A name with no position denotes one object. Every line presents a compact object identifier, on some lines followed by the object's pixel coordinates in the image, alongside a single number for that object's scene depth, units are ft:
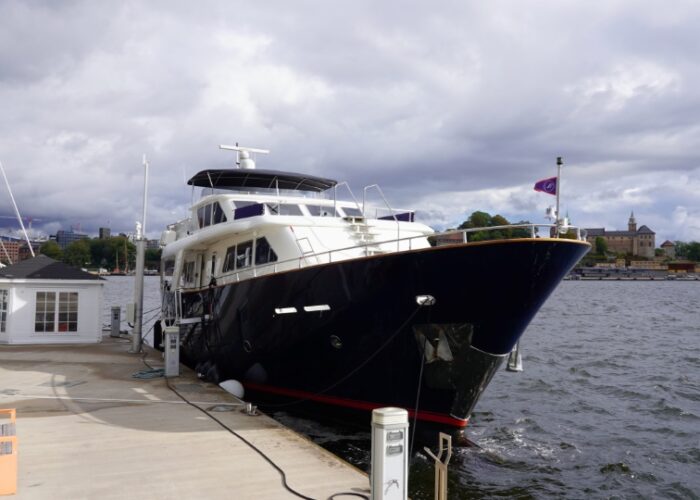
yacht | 26.76
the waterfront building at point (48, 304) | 51.55
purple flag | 27.78
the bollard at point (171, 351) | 38.58
